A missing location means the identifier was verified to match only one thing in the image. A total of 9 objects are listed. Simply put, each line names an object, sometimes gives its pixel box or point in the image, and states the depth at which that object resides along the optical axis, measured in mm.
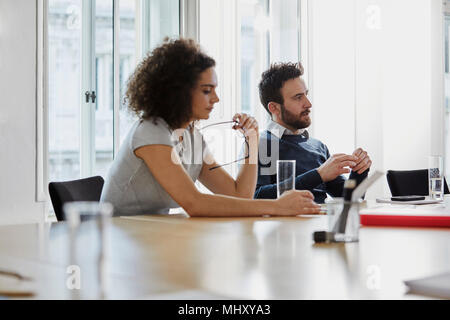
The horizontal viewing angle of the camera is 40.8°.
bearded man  2676
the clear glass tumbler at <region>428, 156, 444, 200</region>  2404
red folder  1685
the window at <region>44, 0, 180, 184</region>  4172
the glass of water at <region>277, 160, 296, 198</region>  2070
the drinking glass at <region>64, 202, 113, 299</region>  769
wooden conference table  890
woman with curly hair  1923
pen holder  1366
